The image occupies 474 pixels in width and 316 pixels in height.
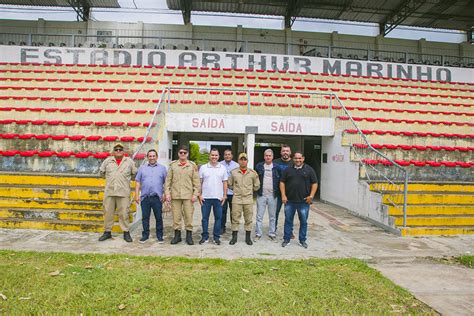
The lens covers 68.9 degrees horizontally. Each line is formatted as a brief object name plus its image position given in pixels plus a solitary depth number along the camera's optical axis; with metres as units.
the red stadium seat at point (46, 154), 7.89
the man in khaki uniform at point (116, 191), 5.85
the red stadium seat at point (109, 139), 8.55
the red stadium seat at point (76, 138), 8.52
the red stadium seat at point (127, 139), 8.62
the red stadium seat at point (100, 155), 7.91
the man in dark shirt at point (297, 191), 5.93
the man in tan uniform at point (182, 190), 5.80
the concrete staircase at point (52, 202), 6.38
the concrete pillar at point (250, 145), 9.99
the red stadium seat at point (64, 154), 7.86
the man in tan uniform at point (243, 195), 5.90
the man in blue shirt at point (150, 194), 5.87
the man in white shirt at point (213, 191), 5.88
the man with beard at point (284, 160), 6.43
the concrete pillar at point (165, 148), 9.35
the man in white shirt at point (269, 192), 6.32
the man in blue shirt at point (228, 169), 6.55
